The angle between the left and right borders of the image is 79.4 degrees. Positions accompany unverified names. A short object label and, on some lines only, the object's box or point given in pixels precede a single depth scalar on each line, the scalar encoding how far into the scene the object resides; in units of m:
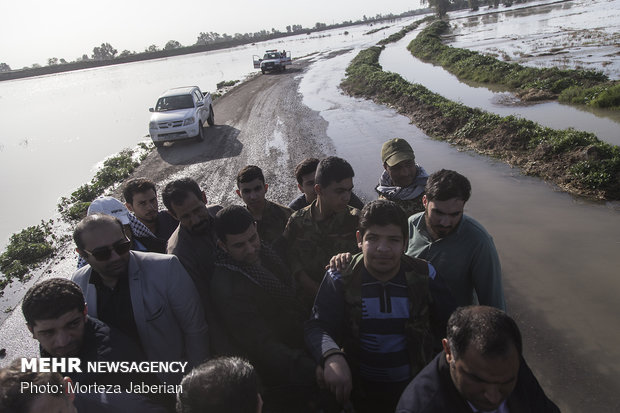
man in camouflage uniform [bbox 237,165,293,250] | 4.14
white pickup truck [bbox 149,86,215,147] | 14.70
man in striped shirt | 2.35
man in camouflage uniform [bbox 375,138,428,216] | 3.91
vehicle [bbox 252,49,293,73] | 37.69
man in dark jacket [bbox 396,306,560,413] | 1.62
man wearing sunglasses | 2.66
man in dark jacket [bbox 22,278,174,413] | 2.12
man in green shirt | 2.75
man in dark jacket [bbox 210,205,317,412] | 2.41
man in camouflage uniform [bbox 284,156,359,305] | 3.47
